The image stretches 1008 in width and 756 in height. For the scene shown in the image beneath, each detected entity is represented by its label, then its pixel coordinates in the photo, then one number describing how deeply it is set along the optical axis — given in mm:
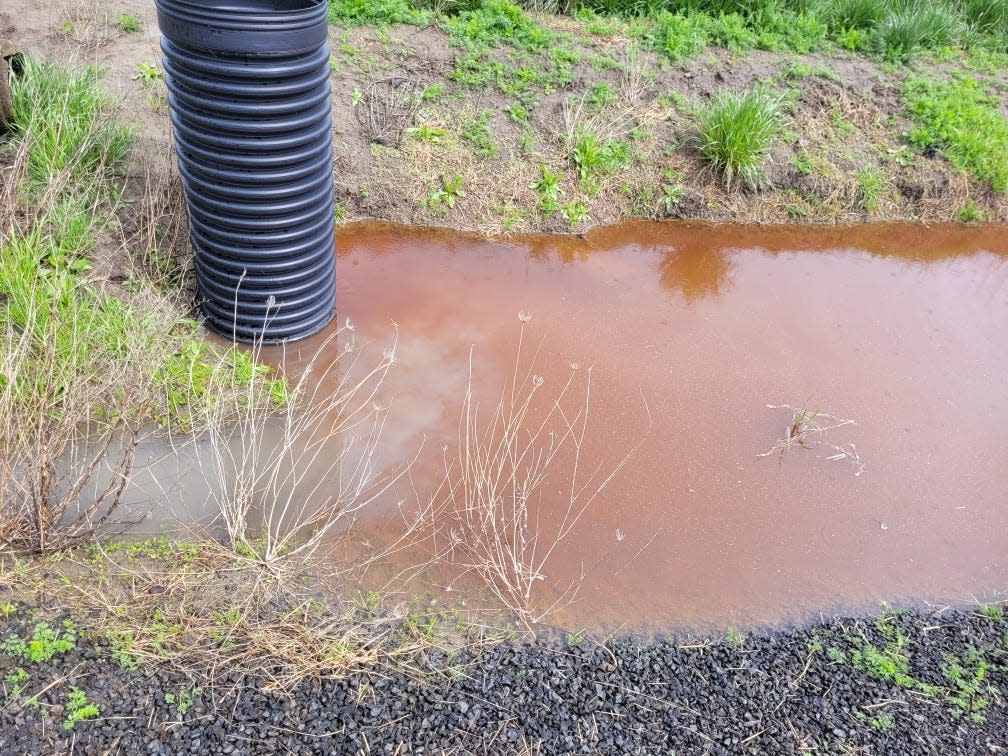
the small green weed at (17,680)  2605
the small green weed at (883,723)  2887
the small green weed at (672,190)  6164
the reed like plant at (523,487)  3461
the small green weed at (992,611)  3488
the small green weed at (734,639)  3250
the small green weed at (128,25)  6035
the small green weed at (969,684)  3006
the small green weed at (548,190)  5914
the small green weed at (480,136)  6016
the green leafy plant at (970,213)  6613
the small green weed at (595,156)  6051
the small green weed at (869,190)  6484
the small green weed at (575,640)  3168
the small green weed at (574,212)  5902
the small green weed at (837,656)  3176
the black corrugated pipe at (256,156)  3475
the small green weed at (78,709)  2561
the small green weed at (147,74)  5586
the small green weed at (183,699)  2652
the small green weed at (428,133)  5945
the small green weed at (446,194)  5789
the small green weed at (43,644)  2715
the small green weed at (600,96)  6359
